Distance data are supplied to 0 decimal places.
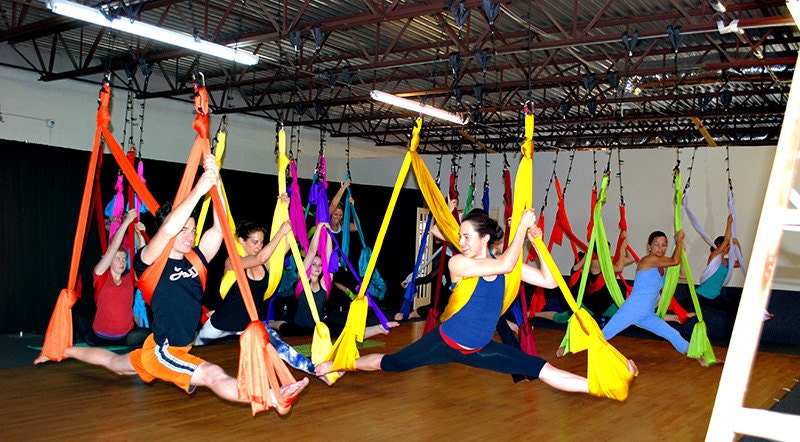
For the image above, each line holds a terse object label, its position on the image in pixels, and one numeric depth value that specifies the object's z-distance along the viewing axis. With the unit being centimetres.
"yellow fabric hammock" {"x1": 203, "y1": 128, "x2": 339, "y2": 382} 467
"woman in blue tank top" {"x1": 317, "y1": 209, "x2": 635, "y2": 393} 379
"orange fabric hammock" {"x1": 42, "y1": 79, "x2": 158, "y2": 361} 411
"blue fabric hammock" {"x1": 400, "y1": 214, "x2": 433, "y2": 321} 827
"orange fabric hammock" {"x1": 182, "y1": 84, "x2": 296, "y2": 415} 336
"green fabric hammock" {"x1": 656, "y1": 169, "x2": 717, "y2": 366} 648
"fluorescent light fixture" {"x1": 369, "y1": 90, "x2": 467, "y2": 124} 772
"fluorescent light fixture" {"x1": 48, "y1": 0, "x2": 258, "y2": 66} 555
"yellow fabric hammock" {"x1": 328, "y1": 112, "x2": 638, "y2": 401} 393
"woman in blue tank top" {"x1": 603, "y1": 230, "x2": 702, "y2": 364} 652
